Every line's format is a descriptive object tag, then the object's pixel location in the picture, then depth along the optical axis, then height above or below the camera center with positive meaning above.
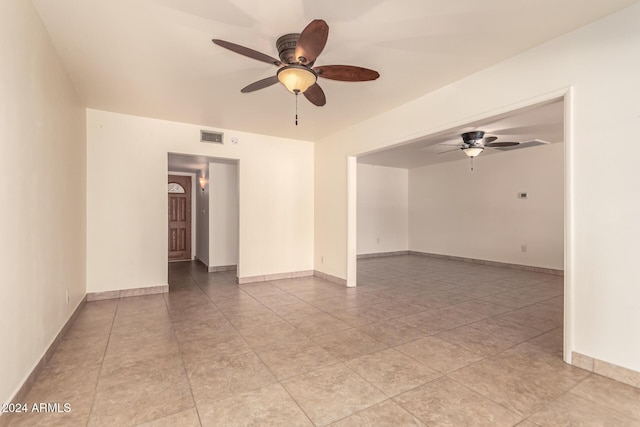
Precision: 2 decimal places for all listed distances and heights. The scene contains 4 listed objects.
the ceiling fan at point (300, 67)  2.11 +1.19
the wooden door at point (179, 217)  8.13 -0.11
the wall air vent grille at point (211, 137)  5.00 +1.30
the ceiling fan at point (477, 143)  5.06 +1.26
